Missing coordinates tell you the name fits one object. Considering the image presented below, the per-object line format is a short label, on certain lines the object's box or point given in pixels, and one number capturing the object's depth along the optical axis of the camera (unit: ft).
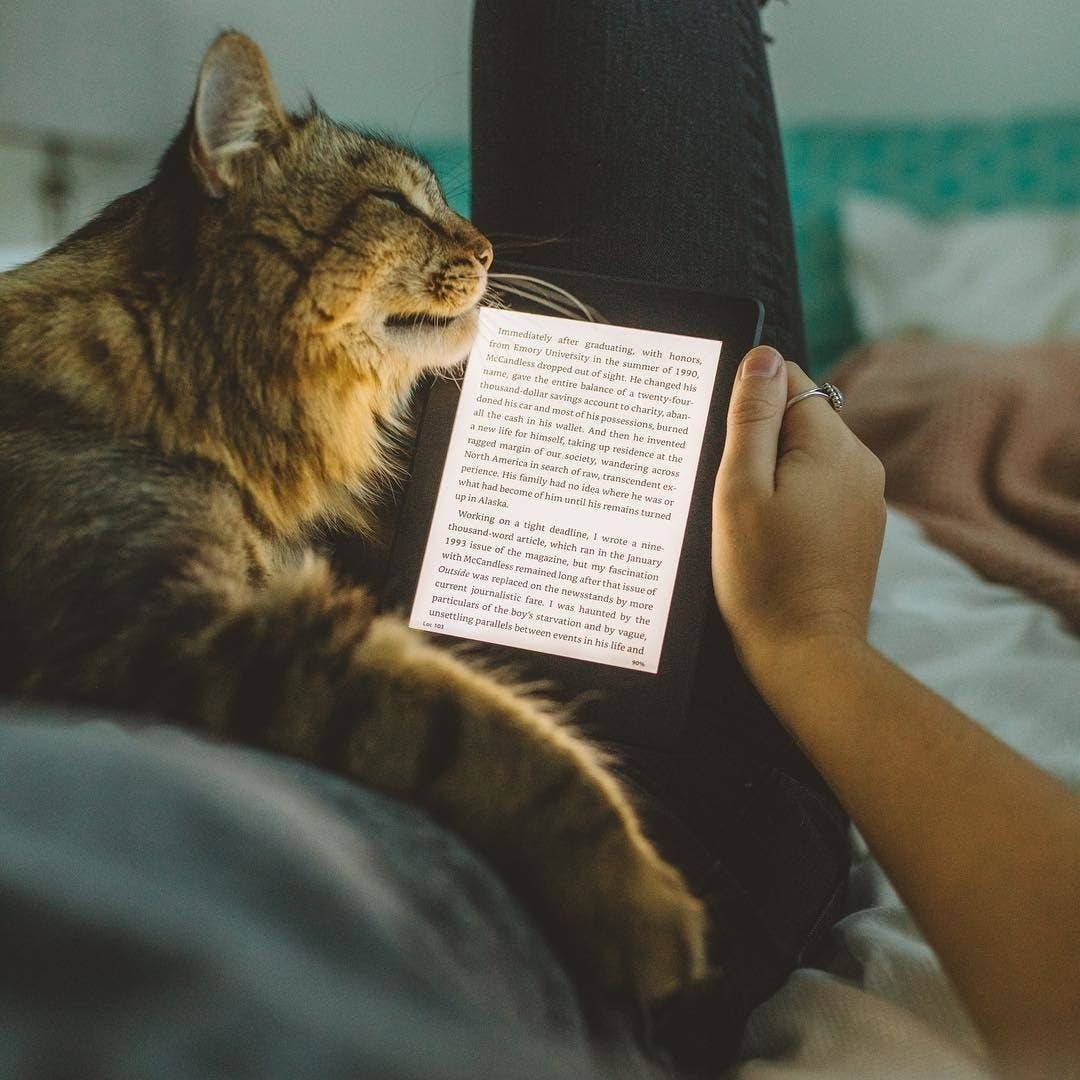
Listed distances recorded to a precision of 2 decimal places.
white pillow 5.04
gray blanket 0.73
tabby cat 1.24
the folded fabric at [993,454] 3.27
